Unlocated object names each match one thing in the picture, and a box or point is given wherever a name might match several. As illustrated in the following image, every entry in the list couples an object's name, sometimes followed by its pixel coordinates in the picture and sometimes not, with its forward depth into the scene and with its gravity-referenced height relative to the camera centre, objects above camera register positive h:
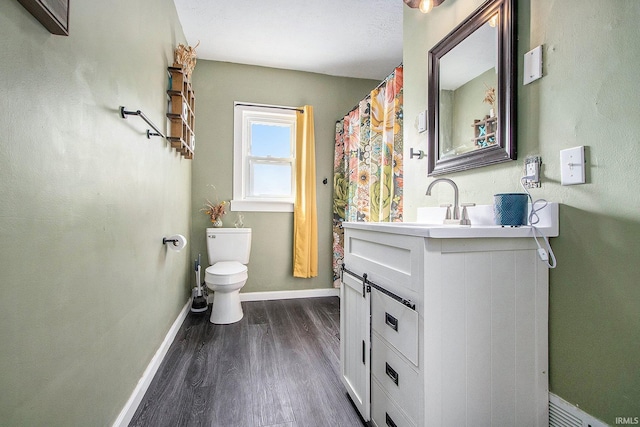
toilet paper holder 1.89 -0.17
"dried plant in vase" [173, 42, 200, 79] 2.14 +1.15
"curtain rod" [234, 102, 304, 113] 3.09 +1.14
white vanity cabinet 0.91 -0.37
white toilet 2.39 -0.45
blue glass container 1.05 +0.03
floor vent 0.92 -0.63
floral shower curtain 2.11 +0.50
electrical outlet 1.09 +0.18
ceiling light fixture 1.40 +1.00
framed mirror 1.21 +0.59
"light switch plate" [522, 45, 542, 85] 1.09 +0.57
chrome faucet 1.37 +0.06
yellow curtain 3.14 +0.17
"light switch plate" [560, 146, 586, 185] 0.95 +0.17
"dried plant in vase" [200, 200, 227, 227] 2.91 +0.03
